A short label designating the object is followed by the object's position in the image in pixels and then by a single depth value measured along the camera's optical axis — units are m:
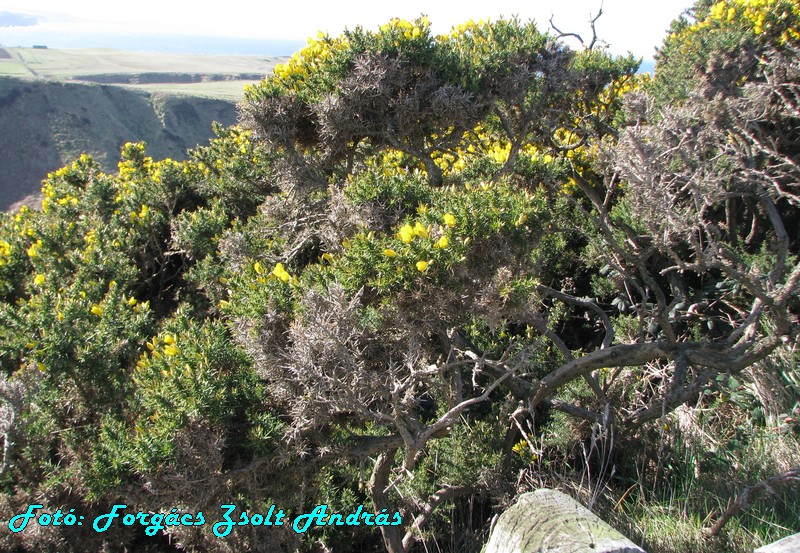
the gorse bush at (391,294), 2.34
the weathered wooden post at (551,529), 2.02
